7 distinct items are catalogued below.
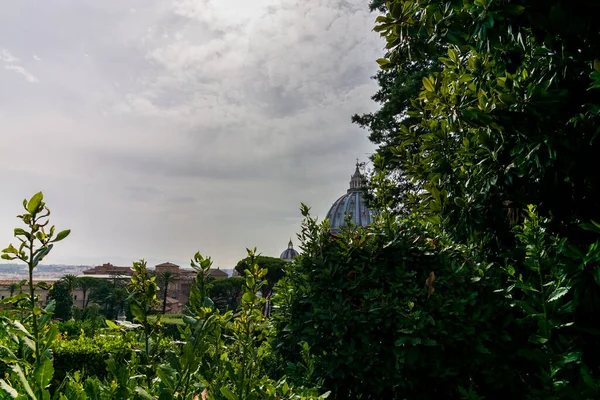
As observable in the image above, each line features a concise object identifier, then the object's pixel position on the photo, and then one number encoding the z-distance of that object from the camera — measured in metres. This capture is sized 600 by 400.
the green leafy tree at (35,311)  0.94
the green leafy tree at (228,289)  43.62
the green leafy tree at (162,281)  34.90
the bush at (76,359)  7.13
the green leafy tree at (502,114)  2.37
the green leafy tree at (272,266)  42.69
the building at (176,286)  52.75
